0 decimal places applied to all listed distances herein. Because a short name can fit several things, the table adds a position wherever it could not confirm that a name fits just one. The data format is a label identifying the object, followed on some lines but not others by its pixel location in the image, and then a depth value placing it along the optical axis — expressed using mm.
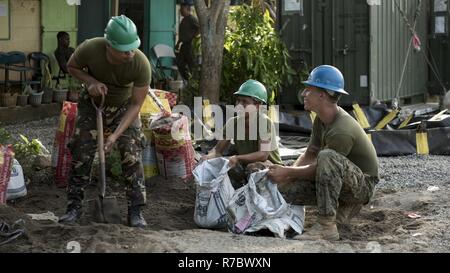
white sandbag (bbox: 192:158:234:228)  13727
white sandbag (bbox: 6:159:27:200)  15680
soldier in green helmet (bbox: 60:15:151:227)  13578
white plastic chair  35250
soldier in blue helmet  12914
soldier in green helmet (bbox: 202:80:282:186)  14664
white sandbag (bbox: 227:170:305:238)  13258
